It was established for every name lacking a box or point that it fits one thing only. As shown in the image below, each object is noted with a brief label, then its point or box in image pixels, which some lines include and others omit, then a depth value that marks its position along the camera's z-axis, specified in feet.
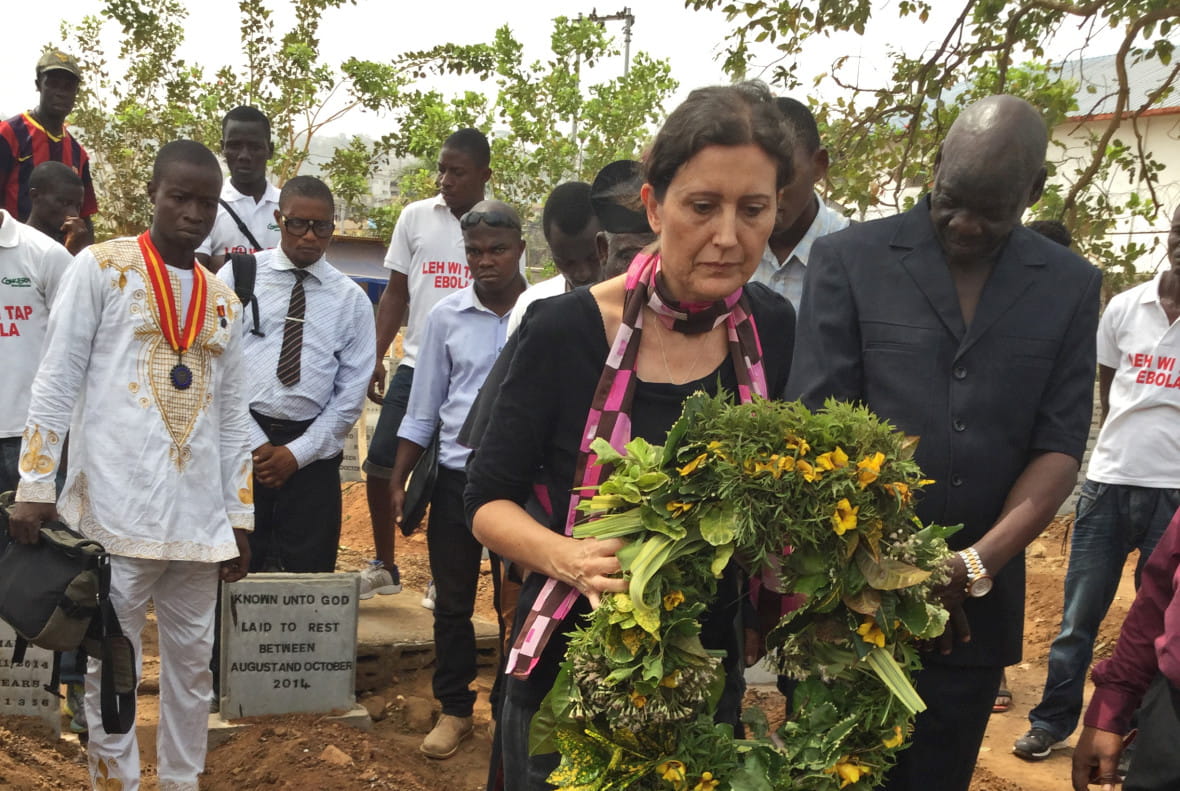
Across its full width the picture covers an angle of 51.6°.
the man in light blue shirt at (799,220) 13.64
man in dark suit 9.02
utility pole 103.71
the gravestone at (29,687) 17.75
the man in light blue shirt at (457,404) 17.38
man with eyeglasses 17.87
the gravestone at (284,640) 17.60
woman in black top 7.46
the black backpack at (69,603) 12.66
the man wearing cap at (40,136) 23.52
